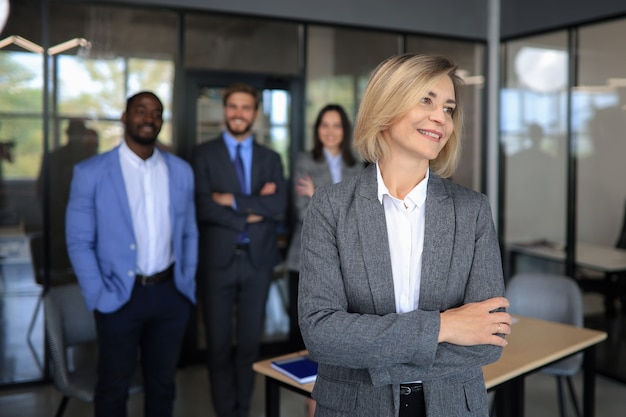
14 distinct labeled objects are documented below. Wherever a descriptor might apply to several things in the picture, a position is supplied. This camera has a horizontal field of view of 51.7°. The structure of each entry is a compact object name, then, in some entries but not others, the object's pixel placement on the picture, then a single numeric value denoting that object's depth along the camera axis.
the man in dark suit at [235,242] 4.04
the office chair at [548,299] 3.92
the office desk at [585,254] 5.16
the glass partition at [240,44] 5.27
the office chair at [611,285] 5.13
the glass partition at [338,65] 5.73
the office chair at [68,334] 3.36
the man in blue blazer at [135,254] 3.38
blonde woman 1.63
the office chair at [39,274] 4.83
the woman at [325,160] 4.67
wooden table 2.57
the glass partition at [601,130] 5.17
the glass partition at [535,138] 5.77
